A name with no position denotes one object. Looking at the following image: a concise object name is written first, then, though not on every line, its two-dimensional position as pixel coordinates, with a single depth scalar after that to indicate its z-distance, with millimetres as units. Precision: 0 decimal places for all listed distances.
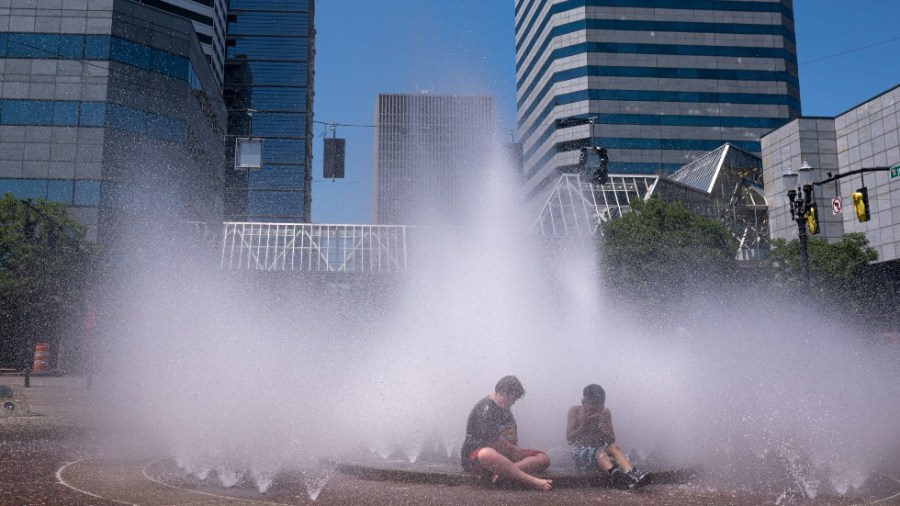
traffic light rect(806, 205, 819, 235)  18281
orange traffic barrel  36281
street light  17609
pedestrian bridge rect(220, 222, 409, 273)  49562
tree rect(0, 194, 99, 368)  35719
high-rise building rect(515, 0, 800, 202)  81188
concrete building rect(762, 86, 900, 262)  37906
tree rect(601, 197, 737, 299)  32688
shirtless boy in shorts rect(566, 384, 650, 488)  7691
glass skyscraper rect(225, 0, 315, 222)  133875
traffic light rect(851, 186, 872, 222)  17583
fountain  10281
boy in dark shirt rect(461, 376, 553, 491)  7613
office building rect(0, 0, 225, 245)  42594
